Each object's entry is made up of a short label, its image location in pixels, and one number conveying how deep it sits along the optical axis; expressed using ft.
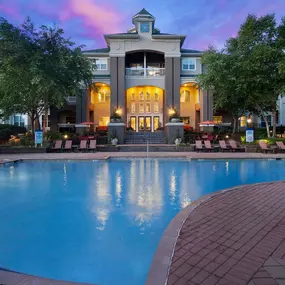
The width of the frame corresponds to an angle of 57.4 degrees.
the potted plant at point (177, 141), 75.10
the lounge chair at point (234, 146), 66.23
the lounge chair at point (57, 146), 66.74
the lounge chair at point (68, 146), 66.69
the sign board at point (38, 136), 66.18
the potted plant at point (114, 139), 77.48
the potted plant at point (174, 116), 81.45
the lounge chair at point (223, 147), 66.58
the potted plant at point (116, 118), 83.05
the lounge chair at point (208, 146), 65.82
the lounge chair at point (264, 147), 62.23
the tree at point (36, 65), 64.23
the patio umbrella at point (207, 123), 87.47
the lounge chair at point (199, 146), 66.44
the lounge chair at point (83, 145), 66.63
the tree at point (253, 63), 67.97
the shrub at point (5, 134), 85.53
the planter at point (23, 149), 64.44
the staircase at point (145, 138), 85.93
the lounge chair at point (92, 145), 67.31
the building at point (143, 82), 97.19
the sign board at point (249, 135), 70.23
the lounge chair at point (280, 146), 62.40
